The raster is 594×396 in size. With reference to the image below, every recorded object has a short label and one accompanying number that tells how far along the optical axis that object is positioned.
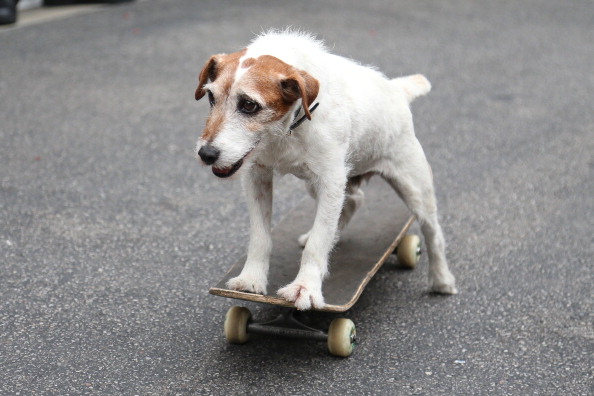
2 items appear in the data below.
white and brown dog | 3.30
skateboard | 3.75
